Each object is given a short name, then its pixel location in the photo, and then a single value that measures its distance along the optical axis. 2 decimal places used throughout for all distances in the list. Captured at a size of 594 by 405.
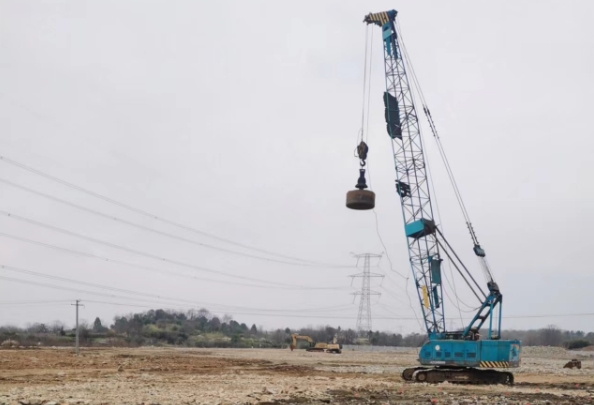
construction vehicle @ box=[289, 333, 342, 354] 93.06
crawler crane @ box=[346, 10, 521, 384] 33.28
